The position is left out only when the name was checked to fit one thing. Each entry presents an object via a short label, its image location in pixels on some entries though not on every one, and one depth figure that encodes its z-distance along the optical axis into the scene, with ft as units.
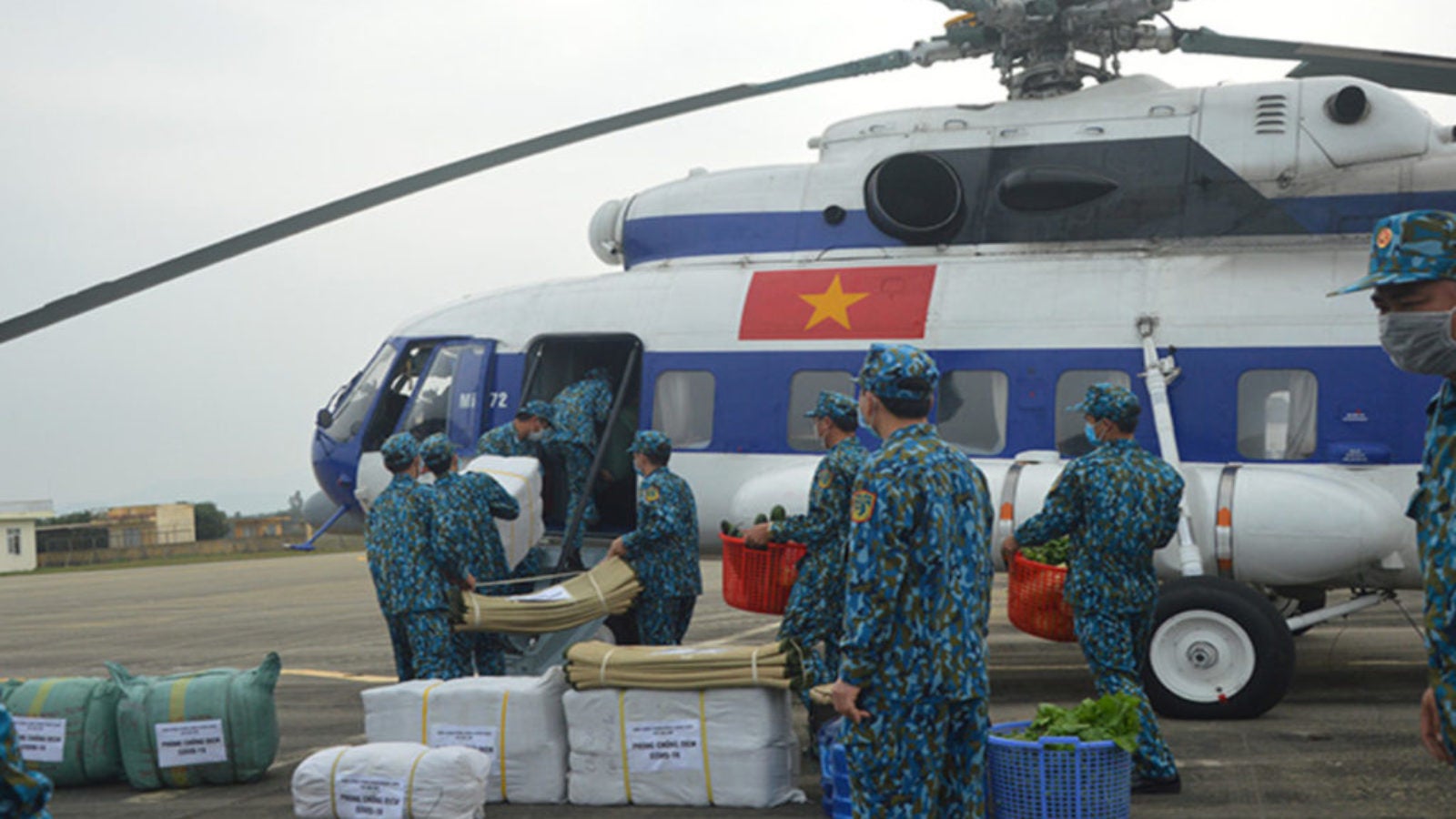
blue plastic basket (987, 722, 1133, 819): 17.83
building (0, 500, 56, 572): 197.67
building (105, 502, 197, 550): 242.58
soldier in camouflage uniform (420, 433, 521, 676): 26.81
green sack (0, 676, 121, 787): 23.73
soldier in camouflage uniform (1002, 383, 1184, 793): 20.70
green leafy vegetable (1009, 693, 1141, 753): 18.22
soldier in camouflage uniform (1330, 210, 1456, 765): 10.48
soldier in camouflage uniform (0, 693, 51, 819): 9.75
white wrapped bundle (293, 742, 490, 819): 20.25
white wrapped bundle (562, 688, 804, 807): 21.02
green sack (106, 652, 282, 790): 23.57
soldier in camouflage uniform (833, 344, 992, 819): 14.14
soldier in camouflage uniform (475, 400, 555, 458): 32.58
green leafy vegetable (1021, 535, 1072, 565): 25.98
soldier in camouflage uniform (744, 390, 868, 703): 22.24
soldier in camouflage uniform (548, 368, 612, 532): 33.09
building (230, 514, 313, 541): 280.51
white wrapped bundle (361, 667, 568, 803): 22.16
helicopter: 28.12
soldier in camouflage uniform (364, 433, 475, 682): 26.14
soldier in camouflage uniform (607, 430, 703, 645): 27.81
